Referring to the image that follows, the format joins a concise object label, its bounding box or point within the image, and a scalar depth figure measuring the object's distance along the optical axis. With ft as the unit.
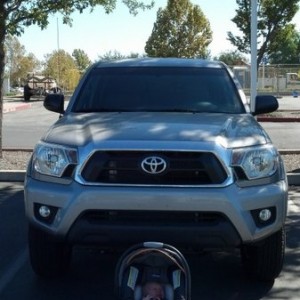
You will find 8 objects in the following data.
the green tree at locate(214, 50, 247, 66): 322.45
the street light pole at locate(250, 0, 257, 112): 39.60
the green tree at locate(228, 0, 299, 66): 77.66
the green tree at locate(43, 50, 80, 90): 187.32
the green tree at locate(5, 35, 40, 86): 252.21
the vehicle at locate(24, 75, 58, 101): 145.07
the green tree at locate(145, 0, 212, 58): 132.67
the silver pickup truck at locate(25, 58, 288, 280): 13.80
